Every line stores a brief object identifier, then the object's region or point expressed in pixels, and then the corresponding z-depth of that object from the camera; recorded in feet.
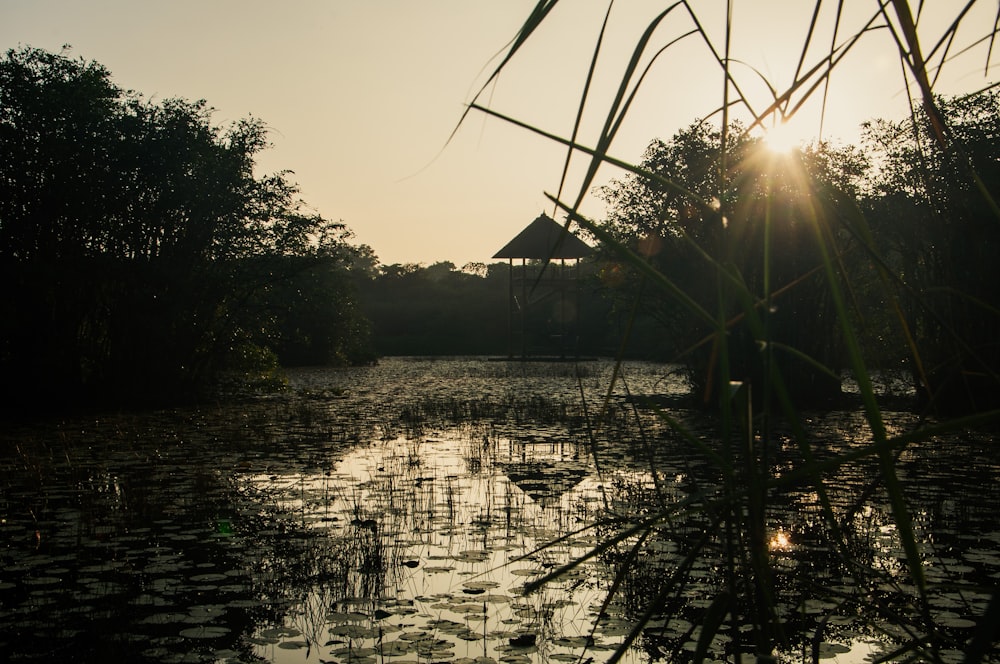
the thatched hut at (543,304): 111.65
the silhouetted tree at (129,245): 45.16
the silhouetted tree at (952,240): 36.76
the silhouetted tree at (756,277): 41.55
